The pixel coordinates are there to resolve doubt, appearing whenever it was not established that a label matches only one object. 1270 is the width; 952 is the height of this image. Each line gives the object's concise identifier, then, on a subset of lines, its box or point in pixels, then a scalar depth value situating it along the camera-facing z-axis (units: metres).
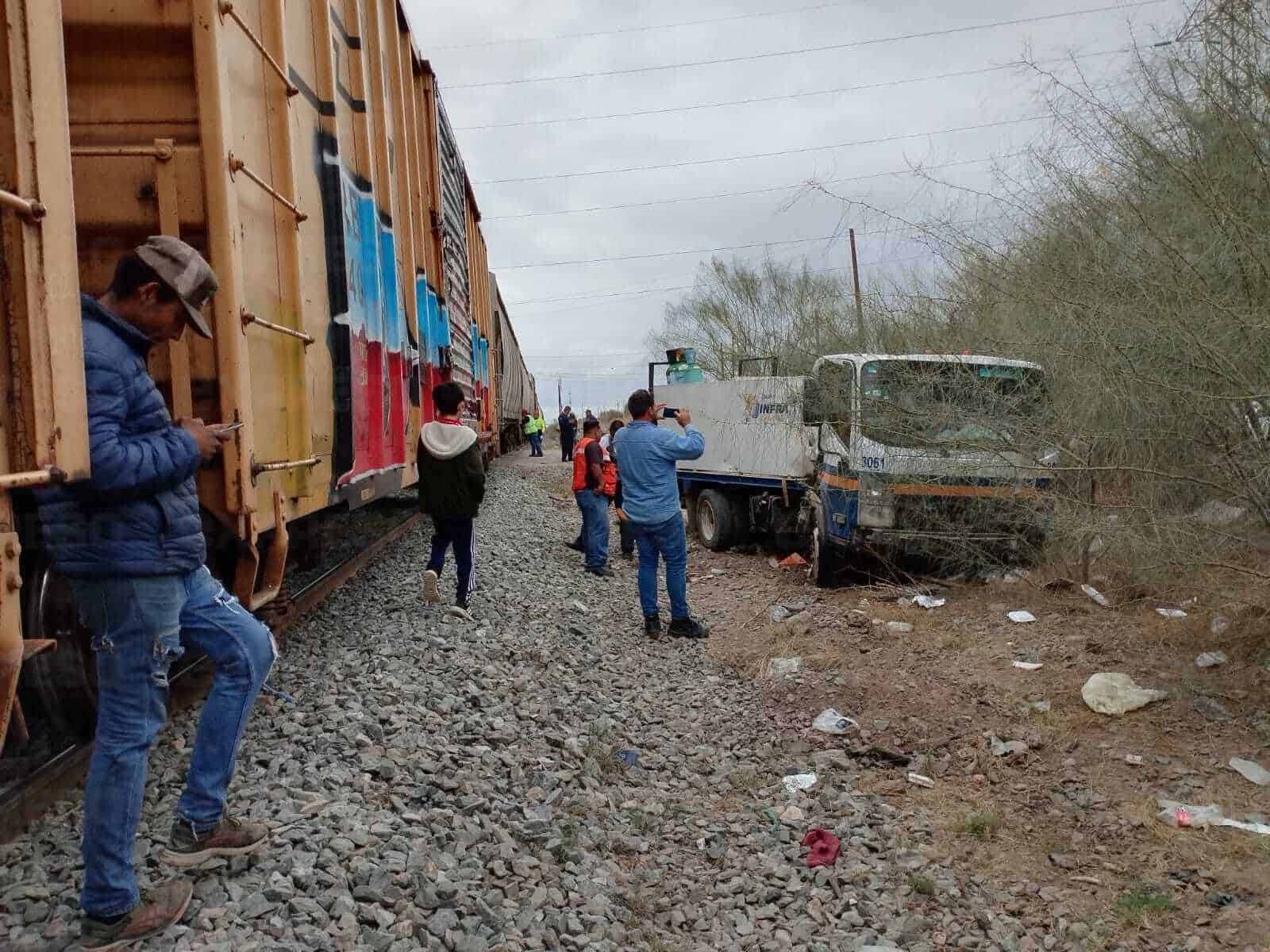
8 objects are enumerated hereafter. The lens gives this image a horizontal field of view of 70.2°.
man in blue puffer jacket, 2.24
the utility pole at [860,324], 8.20
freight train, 2.07
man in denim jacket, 6.64
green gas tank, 13.22
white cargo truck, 6.26
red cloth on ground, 3.54
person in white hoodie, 6.22
